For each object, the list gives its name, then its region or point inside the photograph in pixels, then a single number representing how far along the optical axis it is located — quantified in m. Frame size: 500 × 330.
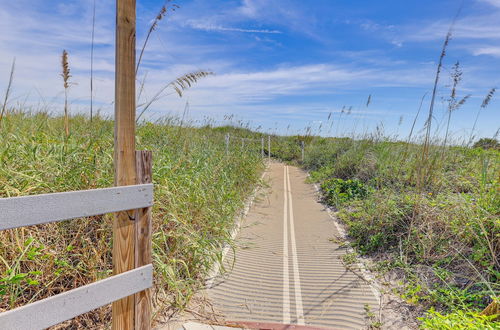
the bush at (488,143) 8.73
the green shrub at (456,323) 2.25
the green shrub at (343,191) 7.65
